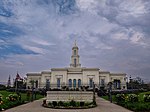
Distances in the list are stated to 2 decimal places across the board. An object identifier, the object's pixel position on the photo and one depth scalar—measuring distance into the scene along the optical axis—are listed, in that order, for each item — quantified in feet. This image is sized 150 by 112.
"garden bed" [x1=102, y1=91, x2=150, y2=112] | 32.78
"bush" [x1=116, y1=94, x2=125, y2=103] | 49.55
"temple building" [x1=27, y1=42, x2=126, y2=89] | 144.56
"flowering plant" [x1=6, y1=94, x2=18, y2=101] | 46.57
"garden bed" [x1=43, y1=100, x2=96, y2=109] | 38.01
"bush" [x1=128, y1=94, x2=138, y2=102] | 45.14
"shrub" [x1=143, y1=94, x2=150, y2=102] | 42.98
